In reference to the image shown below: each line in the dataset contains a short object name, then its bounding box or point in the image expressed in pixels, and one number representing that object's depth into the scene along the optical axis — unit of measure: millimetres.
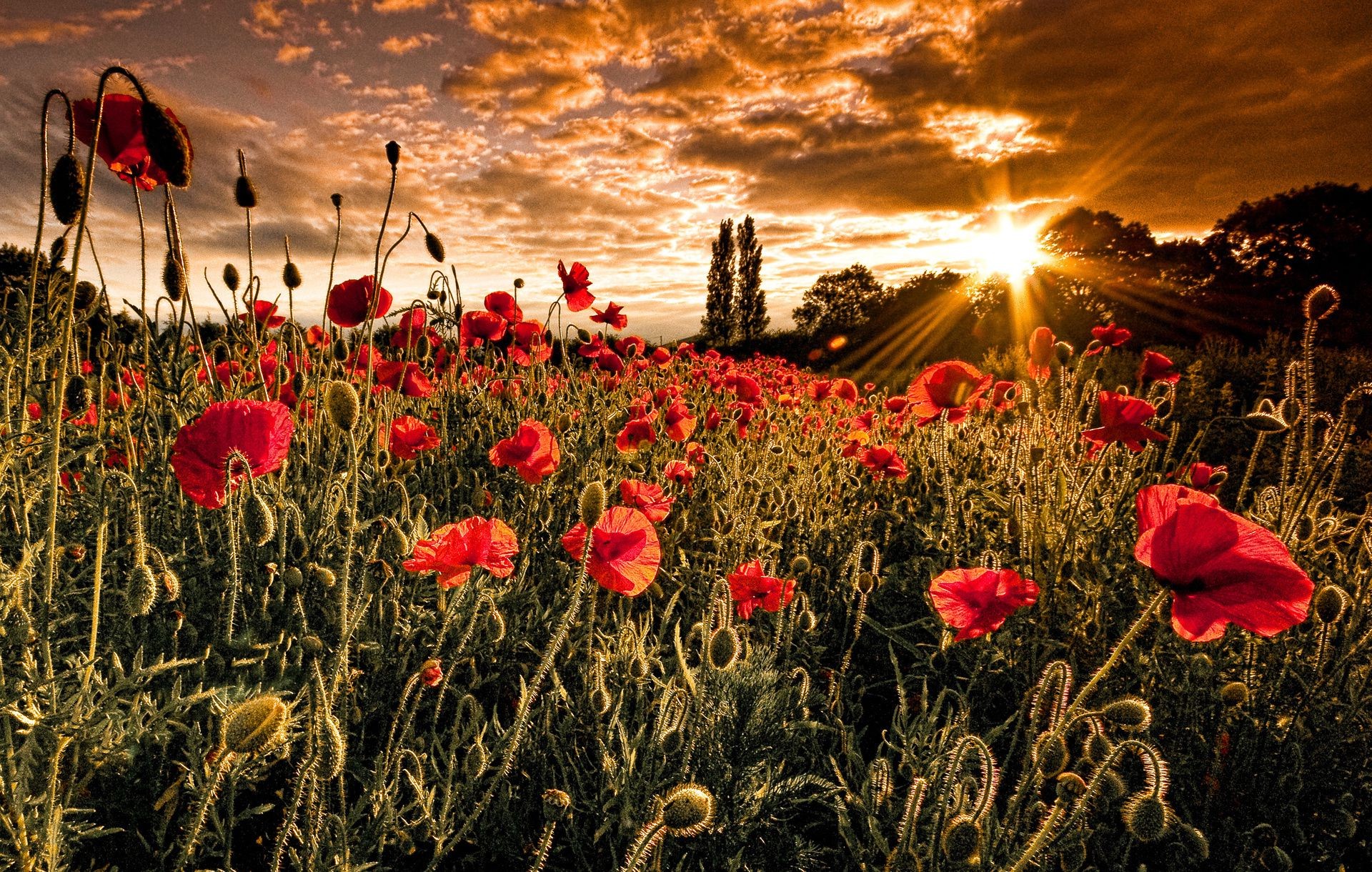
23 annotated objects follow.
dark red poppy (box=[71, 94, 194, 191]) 473
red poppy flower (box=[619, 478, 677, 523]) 629
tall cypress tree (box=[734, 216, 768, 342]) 27369
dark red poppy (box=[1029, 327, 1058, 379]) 876
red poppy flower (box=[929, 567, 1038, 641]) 522
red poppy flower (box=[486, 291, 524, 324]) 983
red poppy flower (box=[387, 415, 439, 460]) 700
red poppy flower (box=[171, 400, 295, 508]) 444
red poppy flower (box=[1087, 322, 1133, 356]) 999
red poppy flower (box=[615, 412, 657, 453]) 831
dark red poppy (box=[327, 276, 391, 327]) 663
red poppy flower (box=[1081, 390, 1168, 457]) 646
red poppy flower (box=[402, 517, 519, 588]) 481
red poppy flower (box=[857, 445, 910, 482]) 903
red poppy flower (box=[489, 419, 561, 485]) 639
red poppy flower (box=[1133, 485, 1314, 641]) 373
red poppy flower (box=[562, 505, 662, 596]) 511
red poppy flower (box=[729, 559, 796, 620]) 612
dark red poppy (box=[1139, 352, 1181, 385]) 880
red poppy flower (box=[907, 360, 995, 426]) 765
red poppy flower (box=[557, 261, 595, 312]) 1006
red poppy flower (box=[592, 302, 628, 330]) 1268
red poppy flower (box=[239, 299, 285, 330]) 760
